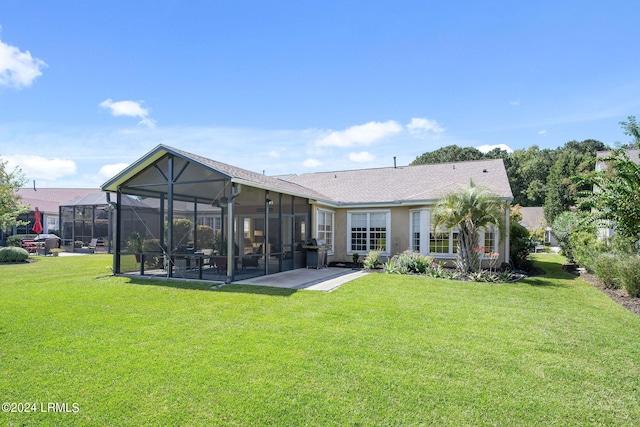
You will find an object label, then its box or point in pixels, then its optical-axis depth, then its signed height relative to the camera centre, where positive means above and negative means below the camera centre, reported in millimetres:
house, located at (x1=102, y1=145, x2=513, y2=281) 11219 +415
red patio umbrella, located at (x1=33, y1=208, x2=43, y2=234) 22469 -124
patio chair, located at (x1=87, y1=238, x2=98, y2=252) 22477 -1318
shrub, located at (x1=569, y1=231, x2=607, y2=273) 12500 -984
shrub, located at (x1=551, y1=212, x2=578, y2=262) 19342 -324
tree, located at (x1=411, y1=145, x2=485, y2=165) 49375 +9880
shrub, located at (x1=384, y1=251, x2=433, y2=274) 12703 -1519
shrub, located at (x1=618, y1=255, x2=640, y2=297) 9008 -1364
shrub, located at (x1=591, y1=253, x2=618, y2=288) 10250 -1385
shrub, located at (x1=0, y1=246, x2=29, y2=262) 16656 -1447
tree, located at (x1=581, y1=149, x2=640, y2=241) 8688 +622
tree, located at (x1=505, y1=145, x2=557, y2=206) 48781 +6535
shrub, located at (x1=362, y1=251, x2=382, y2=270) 14031 -1479
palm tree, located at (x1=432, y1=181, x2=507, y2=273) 11672 +237
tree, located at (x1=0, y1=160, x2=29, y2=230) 19141 +1543
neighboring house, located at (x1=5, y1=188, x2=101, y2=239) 30327 +2115
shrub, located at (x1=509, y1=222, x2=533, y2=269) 14781 -988
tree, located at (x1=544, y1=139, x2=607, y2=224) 38969 +3995
